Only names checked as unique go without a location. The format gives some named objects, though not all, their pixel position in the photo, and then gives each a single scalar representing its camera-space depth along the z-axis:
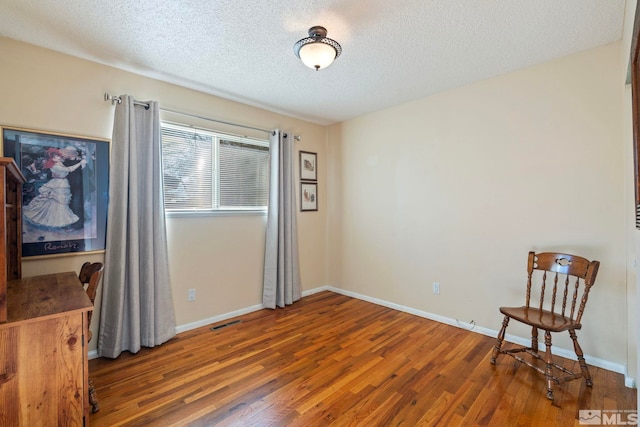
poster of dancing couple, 2.14
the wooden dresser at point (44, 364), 1.30
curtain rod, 2.47
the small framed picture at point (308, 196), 4.07
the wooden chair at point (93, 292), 1.73
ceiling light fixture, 1.97
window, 2.93
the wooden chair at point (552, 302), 1.99
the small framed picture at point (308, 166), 4.06
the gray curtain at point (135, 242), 2.43
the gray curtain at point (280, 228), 3.56
